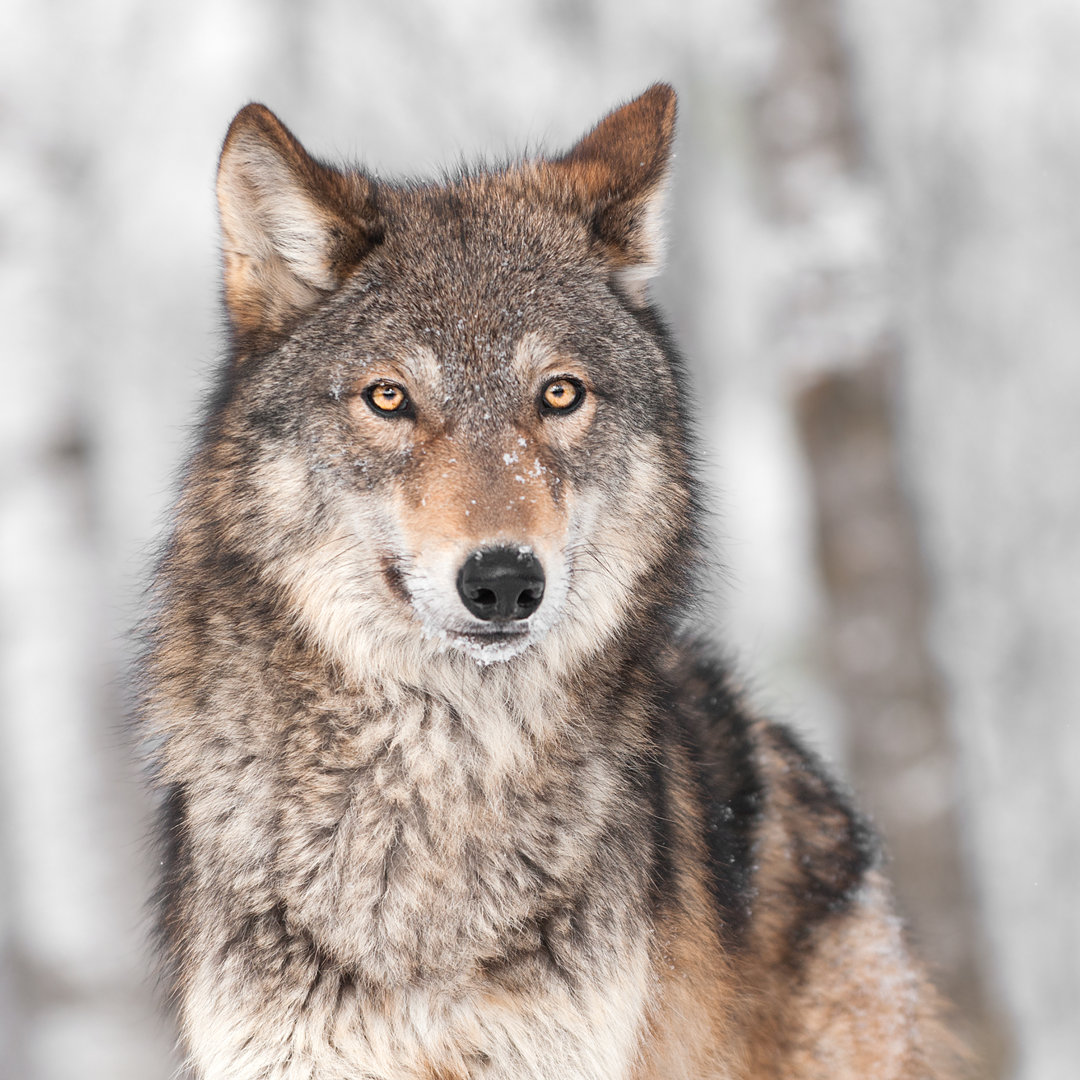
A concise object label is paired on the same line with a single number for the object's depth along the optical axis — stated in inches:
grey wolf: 219.9
